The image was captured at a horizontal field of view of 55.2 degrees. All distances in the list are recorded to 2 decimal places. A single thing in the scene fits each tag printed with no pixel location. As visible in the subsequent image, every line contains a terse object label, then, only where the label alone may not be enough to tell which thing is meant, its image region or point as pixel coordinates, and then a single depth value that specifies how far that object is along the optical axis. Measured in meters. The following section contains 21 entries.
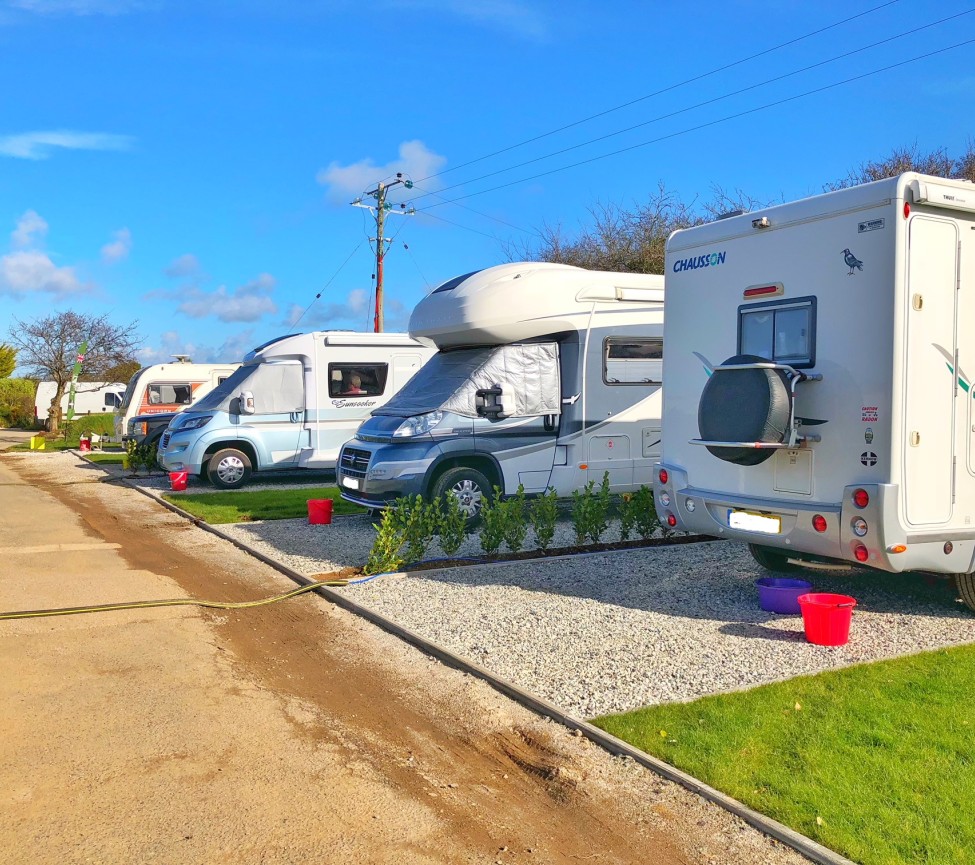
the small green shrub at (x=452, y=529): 9.36
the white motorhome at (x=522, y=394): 11.09
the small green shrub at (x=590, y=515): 9.87
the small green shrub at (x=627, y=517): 9.98
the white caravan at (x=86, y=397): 40.38
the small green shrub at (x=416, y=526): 9.11
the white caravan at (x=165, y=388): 24.91
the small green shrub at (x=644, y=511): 9.94
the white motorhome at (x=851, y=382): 6.06
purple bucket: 7.11
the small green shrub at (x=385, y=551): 8.79
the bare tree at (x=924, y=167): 18.98
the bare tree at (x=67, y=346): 38.53
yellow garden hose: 7.37
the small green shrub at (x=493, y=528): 9.34
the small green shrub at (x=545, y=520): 9.62
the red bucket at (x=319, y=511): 11.98
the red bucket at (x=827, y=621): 6.20
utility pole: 31.24
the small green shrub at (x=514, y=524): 9.39
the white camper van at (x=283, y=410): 16.33
